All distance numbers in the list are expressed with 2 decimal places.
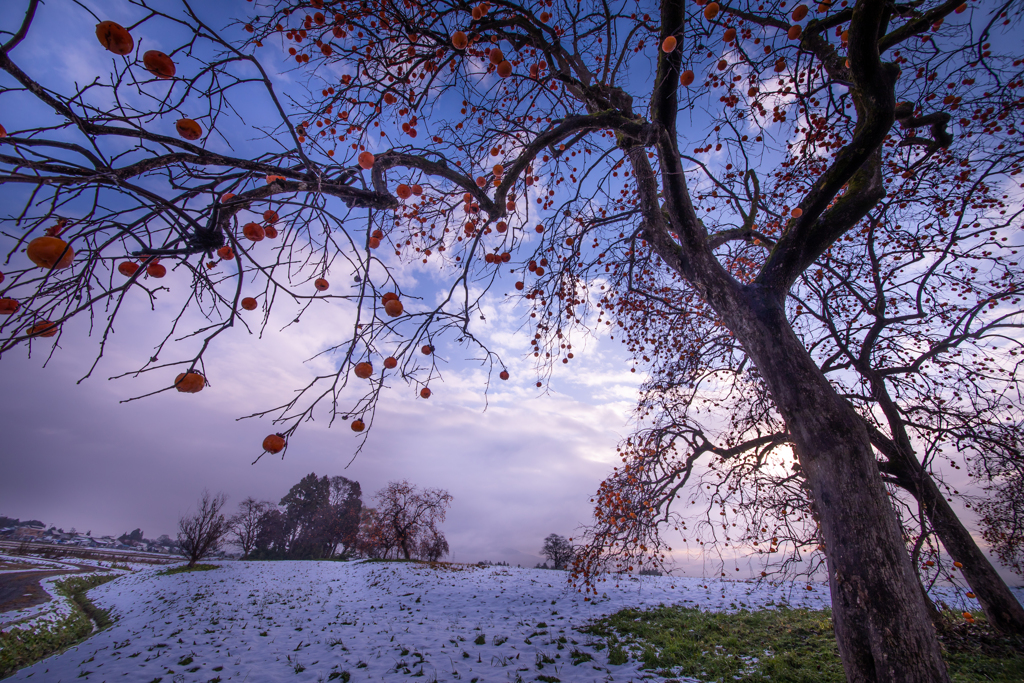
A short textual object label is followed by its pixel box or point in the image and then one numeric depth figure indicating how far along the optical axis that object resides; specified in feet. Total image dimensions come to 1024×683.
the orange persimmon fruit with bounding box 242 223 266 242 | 6.03
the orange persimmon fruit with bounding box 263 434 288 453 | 5.21
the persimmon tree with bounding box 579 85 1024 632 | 13.51
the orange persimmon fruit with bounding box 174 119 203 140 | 5.11
